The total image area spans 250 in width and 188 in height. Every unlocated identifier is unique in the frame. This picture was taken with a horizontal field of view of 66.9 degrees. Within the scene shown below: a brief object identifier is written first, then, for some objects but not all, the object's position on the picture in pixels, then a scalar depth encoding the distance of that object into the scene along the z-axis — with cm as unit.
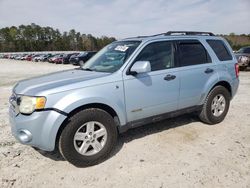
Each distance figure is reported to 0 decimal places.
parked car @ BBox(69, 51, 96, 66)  1869
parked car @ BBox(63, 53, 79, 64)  2590
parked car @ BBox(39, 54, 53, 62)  3486
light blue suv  248
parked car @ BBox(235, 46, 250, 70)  1112
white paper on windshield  318
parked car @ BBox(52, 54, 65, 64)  2700
